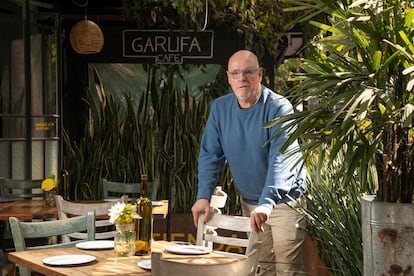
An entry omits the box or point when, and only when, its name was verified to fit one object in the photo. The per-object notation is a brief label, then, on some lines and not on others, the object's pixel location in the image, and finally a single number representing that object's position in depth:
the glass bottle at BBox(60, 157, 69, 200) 6.36
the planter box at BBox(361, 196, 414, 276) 2.92
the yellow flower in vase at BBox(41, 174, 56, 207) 6.01
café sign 9.16
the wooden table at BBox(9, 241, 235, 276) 3.56
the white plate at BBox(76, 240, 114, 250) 4.11
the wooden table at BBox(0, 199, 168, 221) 5.49
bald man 4.52
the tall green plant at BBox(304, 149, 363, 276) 3.78
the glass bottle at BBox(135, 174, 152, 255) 4.04
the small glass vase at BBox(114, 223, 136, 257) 3.93
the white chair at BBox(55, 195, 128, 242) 4.77
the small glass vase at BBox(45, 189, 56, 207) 6.07
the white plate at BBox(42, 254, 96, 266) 3.66
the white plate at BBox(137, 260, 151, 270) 3.63
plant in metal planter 2.91
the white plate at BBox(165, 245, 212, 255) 3.97
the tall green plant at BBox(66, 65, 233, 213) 8.79
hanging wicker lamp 8.60
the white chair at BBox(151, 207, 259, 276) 2.77
